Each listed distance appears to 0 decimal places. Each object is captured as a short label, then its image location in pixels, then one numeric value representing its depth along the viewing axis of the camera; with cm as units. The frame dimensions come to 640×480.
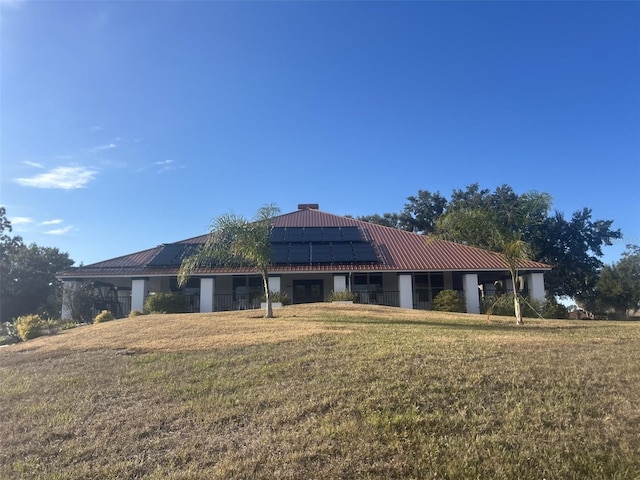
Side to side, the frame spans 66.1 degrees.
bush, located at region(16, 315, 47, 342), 1555
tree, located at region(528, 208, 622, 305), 3397
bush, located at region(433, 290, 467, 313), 2156
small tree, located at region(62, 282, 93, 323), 2158
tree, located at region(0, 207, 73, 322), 3278
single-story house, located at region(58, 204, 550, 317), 2325
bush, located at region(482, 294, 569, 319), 2014
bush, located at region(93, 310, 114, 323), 1836
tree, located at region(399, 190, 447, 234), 4247
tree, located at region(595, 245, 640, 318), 3056
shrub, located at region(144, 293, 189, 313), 2048
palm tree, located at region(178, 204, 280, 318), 1512
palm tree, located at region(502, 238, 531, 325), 1426
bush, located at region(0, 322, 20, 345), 1608
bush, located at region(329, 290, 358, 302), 2112
